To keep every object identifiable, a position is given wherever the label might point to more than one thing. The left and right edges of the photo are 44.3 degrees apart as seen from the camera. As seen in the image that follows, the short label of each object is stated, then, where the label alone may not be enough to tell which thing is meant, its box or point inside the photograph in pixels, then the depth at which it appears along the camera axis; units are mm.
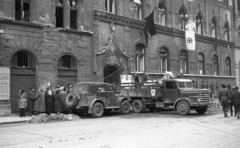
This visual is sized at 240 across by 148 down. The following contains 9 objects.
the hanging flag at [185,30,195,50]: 29344
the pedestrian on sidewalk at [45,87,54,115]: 16594
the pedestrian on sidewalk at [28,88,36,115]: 17000
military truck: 17188
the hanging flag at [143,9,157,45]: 25047
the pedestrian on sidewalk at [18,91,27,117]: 16344
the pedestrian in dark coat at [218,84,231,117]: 15930
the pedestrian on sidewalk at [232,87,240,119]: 15516
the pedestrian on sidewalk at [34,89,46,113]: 16656
